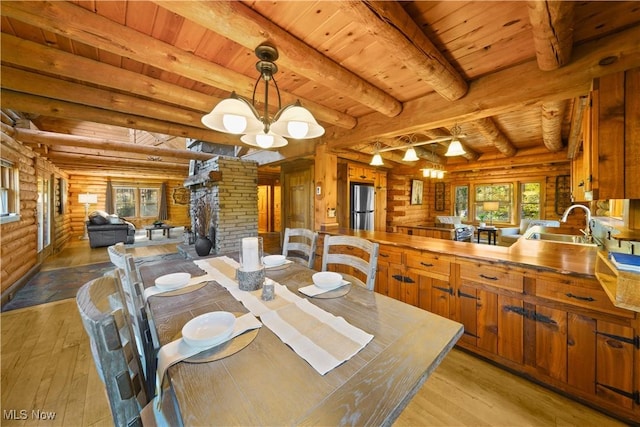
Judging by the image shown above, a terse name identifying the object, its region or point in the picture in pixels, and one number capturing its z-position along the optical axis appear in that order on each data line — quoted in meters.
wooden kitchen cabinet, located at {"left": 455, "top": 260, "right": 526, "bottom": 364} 1.76
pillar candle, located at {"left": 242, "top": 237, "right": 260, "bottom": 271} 1.43
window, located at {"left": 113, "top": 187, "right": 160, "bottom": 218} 9.98
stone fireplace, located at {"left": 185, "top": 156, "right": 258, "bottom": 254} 4.91
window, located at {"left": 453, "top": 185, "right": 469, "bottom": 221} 7.29
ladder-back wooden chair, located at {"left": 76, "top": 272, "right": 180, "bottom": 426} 0.70
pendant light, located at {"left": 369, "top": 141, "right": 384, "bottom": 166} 3.73
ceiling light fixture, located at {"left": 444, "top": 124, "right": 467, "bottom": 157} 2.96
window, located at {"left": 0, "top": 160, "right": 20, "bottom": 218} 3.44
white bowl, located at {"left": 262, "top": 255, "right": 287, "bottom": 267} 1.94
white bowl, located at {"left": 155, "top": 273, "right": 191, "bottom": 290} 1.44
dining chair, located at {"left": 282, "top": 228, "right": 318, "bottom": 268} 2.10
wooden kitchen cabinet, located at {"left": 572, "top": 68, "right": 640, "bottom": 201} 1.43
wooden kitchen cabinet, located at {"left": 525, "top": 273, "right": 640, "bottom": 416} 1.39
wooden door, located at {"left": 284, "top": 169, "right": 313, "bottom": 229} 5.02
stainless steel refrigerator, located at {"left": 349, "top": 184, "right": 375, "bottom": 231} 5.34
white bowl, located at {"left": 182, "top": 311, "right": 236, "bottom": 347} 0.89
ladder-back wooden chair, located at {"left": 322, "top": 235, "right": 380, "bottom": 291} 1.57
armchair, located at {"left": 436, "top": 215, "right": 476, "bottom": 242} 5.81
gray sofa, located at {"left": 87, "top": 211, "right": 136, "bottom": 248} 6.56
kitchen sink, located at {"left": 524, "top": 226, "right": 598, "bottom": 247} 3.03
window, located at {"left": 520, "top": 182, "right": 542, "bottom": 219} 6.15
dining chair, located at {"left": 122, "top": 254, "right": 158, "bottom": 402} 1.17
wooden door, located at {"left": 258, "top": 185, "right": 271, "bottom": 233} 9.41
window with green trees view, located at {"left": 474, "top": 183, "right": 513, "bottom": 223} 6.62
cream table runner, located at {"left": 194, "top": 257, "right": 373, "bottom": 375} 0.87
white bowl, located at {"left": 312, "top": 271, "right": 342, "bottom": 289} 1.47
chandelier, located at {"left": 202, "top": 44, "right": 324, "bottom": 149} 1.29
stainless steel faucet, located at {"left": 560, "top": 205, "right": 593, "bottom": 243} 2.60
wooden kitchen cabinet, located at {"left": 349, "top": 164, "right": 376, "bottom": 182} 5.40
